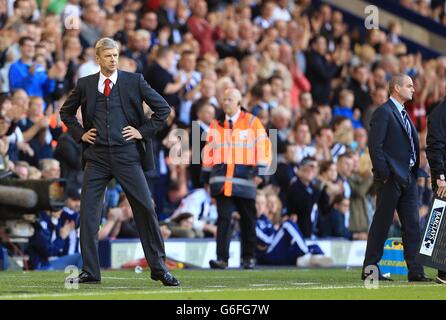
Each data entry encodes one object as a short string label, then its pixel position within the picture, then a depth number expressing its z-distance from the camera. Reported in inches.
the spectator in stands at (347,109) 968.2
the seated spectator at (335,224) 824.3
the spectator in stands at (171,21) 893.8
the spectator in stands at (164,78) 815.7
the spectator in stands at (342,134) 891.4
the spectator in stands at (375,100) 960.3
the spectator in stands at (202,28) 919.7
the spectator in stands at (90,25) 810.8
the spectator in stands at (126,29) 830.5
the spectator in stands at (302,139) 853.2
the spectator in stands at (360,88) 997.2
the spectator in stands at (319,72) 987.3
